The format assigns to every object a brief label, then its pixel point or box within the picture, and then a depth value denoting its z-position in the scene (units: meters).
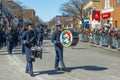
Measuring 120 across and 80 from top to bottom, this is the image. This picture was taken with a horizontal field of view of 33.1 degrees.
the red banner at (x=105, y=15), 27.54
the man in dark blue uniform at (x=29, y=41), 7.35
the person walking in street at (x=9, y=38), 12.91
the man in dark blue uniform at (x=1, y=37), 16.25
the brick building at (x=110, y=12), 26.35
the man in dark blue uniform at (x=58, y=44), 7.92
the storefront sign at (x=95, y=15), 22.26
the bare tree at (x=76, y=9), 44.24
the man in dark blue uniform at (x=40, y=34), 17.89
